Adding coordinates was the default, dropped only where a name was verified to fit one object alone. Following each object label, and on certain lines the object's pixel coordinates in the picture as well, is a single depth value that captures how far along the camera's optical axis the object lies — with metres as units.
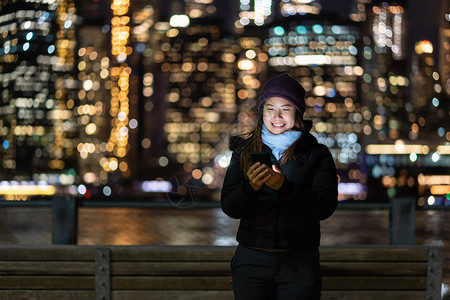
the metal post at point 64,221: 6.11
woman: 3.11
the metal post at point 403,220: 6.24
